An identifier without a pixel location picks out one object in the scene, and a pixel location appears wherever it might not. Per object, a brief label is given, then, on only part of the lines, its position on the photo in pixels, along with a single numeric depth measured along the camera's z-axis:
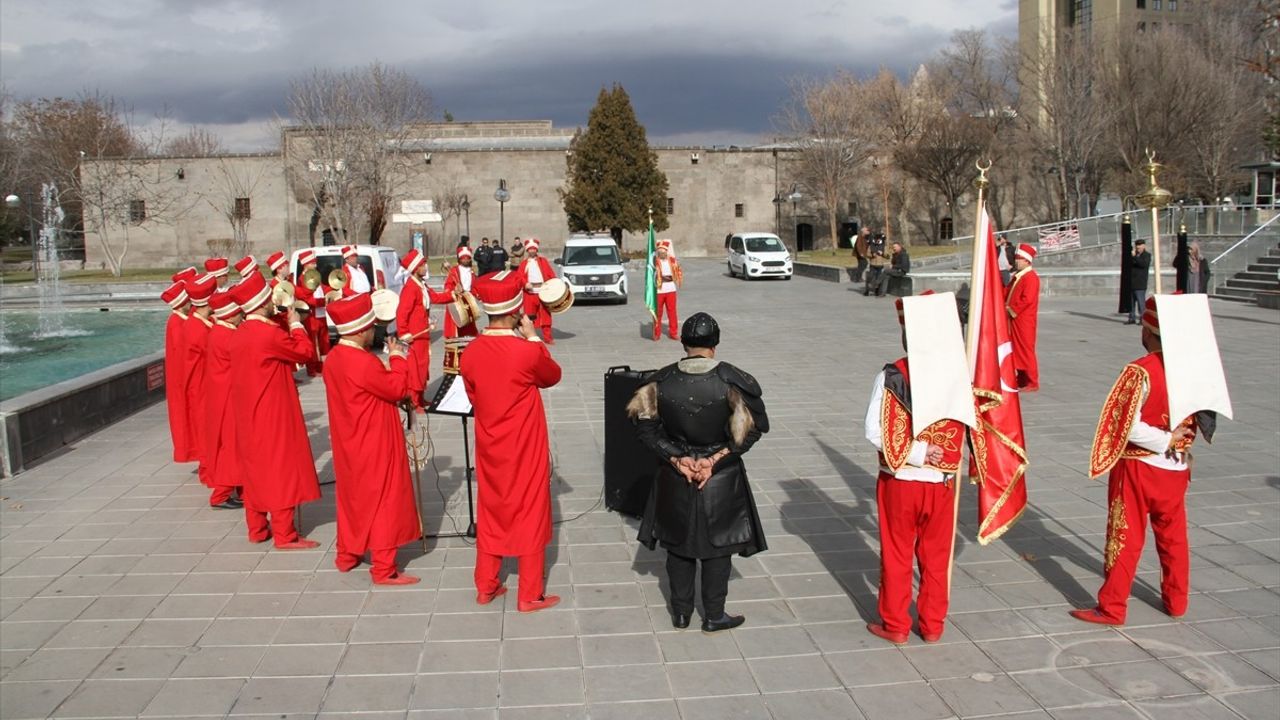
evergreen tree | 49.38
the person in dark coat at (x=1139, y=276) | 18.56
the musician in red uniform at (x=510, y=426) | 5.15
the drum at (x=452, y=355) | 7.14
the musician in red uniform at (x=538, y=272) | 15.83
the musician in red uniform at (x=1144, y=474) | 4.94
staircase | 23.03
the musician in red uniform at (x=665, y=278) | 16.25
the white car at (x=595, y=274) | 24.06
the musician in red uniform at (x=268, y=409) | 6.30
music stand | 6.08
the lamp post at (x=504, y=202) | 40.47
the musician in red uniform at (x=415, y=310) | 10.88
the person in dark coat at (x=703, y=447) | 4.64
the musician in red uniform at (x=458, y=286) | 10.32
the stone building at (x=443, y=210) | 50.34
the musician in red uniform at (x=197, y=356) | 7.62
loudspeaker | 6.77
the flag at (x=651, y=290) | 16.77
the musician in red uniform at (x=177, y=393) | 7.97
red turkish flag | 5.15
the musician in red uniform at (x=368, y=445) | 5.53
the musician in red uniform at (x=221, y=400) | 6.88
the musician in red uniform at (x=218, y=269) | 8.22
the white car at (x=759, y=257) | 32.06
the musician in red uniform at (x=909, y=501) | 4.66
